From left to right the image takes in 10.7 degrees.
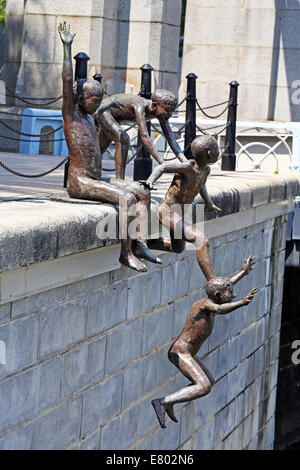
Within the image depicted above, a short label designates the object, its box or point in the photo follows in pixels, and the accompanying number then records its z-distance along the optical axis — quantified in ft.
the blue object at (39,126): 71.09
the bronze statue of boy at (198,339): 32.61
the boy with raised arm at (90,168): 31.59
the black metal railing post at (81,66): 39.19
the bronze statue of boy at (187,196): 33.30
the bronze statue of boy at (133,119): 35.02
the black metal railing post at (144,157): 44.98
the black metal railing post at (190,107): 53.26
